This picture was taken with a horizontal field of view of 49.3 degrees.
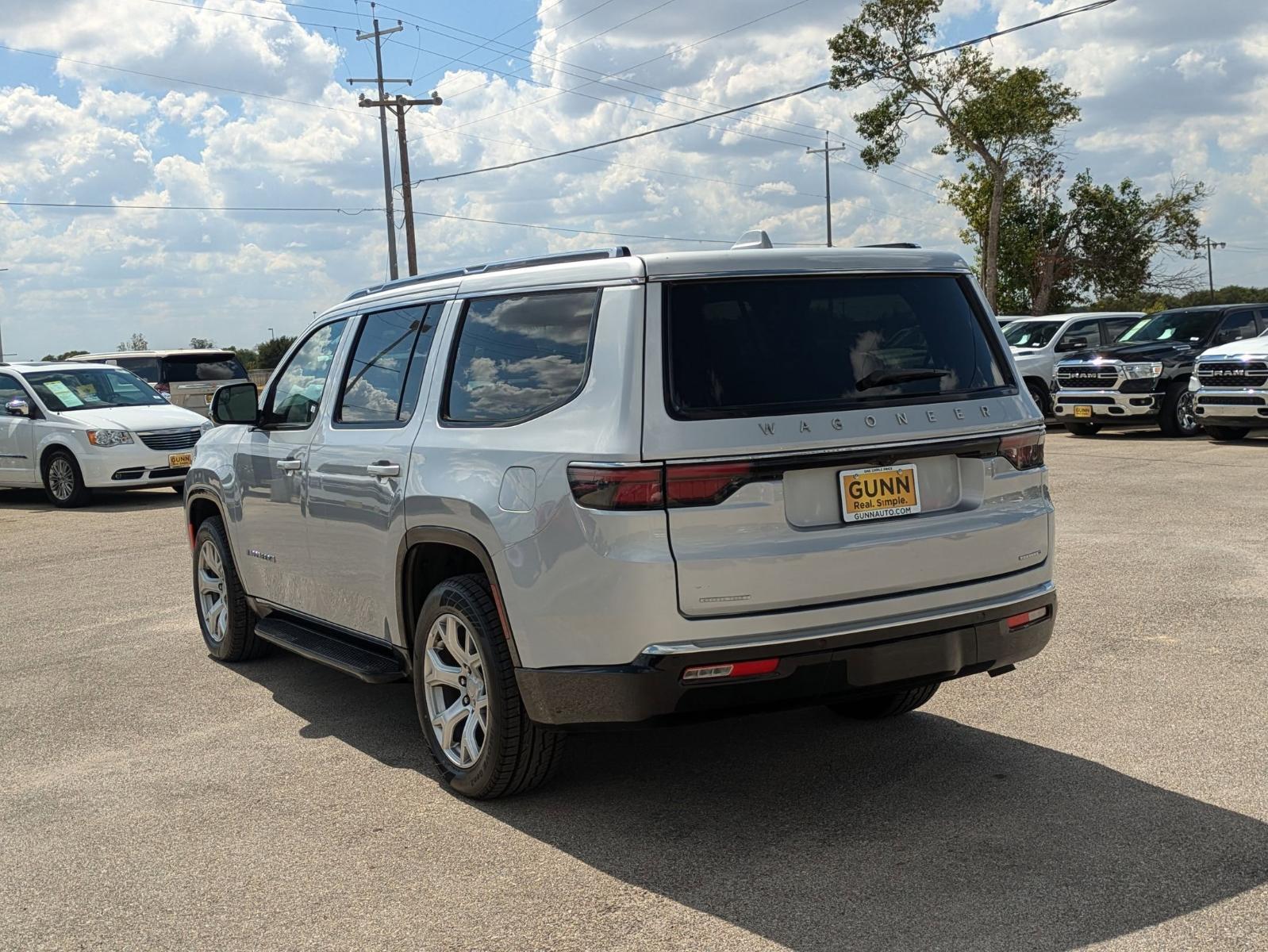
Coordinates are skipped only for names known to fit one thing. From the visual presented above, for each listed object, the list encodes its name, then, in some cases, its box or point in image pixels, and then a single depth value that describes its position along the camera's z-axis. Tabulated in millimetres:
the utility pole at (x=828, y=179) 67438
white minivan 16281
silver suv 4184
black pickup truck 19219
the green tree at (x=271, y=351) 51184
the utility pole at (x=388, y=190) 43438
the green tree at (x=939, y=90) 34312
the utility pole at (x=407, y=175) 42438
